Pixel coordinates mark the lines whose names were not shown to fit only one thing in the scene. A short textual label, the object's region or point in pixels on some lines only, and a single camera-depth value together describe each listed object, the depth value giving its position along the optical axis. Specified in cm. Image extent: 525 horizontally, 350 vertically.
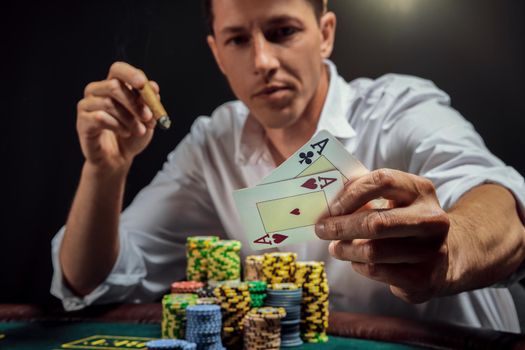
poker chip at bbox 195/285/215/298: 80
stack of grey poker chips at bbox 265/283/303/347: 78
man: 75
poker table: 75
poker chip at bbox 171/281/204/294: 86
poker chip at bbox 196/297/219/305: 77
